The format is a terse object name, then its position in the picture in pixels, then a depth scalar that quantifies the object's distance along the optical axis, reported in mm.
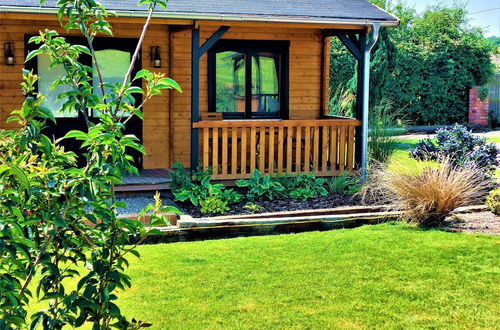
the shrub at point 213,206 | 9445
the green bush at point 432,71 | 24516
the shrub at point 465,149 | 10828
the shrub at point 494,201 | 9391
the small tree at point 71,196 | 3064
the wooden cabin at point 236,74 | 10656
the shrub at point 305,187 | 10591
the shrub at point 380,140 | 12484
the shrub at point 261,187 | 10422
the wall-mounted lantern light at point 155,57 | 11984
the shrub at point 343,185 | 10906
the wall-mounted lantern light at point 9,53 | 11031
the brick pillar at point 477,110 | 25781
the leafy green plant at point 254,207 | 9562
